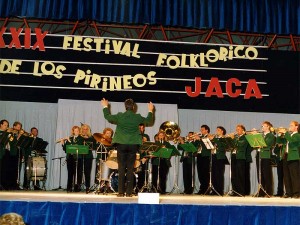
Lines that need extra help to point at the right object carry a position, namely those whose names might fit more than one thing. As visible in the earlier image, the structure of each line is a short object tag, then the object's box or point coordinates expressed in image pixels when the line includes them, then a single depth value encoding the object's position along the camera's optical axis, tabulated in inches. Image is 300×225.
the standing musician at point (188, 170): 535.7
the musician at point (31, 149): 514.6
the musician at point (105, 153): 385.4
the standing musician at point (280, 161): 450.5
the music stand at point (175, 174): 460.4
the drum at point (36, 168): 512.4
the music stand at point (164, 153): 438.9
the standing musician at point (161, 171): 525.3
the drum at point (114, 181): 408.2
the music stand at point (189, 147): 472.1
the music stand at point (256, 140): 405.7
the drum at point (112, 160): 399.7
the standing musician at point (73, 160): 466.4
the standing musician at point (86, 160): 458.6
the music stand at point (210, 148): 461.1
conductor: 352.5
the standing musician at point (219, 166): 493.0
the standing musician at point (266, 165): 432.5
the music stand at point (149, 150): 399.9
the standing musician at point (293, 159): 411.2
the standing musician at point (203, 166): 514.6
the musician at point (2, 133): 442.5
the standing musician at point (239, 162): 461.1
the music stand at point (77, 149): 420.8
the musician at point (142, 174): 476.4
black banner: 558.3
